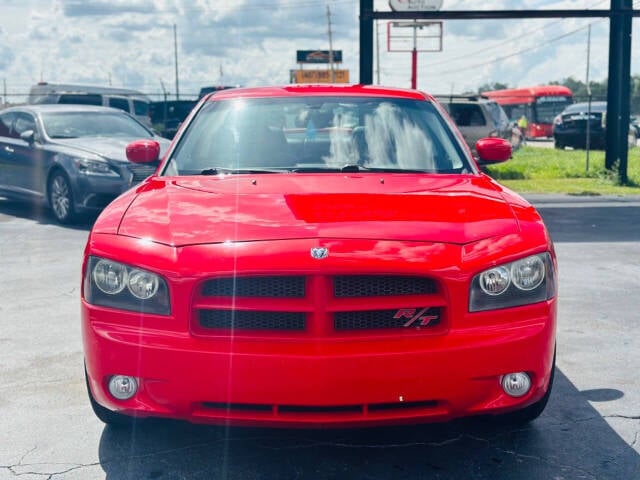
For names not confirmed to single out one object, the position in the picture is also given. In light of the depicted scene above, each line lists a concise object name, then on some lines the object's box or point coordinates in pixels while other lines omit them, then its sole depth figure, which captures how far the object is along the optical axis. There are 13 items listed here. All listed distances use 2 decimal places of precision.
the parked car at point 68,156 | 11.13
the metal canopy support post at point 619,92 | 16.27
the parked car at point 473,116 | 21.52
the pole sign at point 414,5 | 15.20
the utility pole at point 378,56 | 62.36
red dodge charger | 3.17
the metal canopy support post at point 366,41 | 15.05
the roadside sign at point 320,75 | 76.64
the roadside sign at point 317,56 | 78.28
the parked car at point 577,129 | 29.14
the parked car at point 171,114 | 31.78
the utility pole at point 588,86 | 18.29
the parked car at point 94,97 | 24.28
